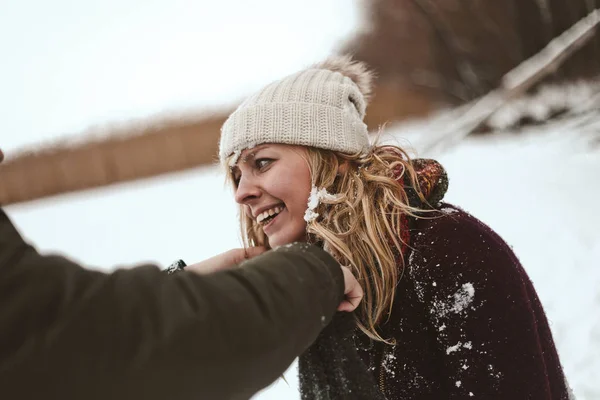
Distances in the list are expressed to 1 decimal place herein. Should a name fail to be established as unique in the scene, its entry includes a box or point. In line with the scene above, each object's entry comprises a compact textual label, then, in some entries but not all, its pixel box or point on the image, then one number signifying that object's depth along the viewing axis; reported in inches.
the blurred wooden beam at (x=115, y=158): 334.6
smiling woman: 44.7
